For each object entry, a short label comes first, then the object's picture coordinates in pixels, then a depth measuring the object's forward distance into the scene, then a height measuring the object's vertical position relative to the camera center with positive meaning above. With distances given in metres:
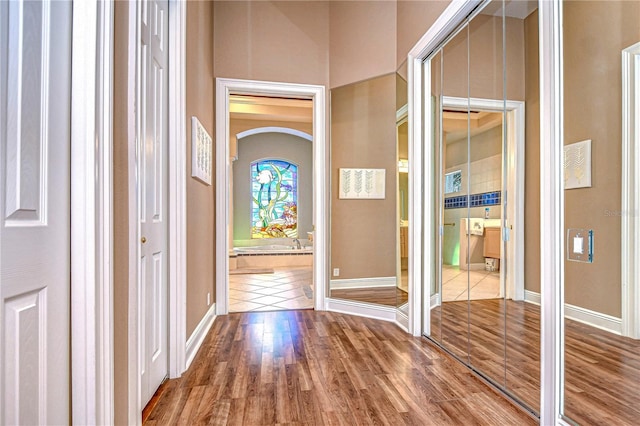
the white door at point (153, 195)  1.61 +0.10
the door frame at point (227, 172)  3.31 +0.43
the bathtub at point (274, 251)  6.52 -0.81
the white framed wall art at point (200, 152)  2.35 +0.49
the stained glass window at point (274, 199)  8.62 +0.37
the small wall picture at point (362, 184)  3.32 +0.31
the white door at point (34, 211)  0.84 +0.00
